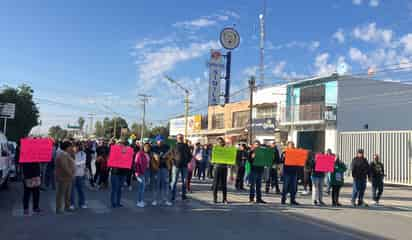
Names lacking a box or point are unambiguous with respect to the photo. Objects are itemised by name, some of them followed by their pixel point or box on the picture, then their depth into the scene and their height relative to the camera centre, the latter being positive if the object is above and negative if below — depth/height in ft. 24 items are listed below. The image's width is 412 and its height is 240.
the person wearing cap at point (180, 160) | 42.75 -0.72
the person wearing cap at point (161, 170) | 41.01 -1.70
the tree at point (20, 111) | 149.07 +12.45
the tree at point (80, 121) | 464.24 +29.15
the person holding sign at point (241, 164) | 54.00 -1.18
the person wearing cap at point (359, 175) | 48.47 -1.78
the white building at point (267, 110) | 136.76 +14.90
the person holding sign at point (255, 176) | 44.62 -2.10
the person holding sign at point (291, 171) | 44.68 -1.49
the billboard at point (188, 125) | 206.39 +14.01
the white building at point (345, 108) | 114.62 +13.45
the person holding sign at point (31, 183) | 34.68 -2.82
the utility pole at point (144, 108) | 254.53 +25.47
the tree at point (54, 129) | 436.35 +19.09
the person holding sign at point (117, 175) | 38.65 -2.17
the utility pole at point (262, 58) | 144.43 +32.57
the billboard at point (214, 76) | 156.44 +27.37
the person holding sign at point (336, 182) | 46.96 -2.51
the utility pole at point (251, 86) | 99.45 +15.49
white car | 43.41 -1.67
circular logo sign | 159.53 +42.15
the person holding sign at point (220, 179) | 43.60 -2.49
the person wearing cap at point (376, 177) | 50.98 -2.00
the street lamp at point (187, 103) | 172.04 +19.47
